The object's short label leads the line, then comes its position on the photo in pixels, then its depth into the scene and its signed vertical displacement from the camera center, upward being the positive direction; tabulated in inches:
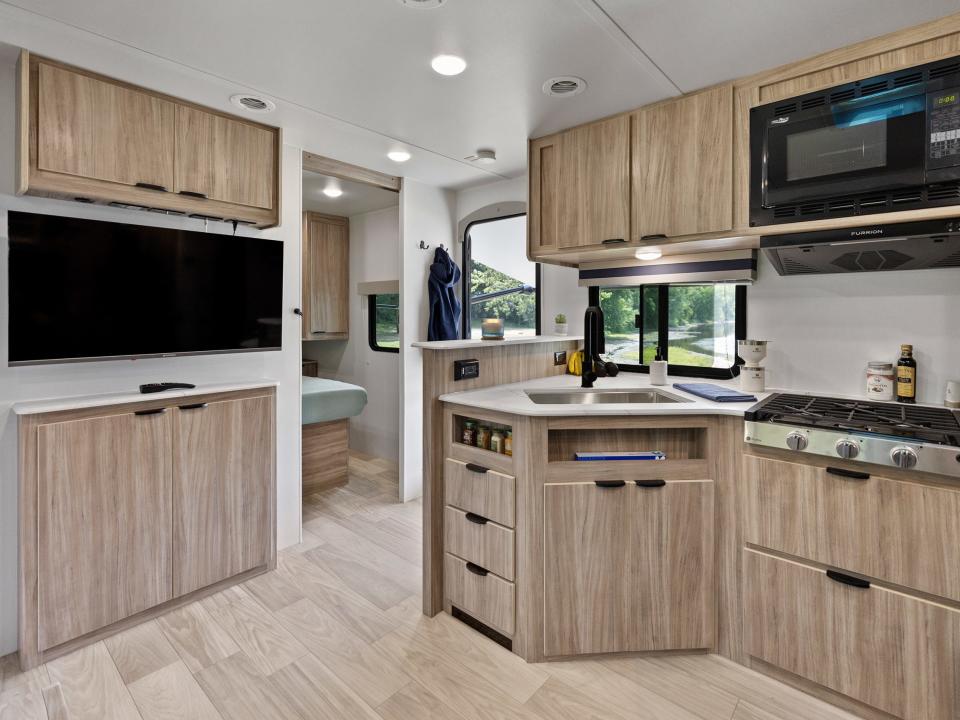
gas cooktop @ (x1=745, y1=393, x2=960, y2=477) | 60.2 -9.5
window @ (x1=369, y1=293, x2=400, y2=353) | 192.4 +14.7
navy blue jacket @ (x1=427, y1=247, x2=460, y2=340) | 152.2 +19.4
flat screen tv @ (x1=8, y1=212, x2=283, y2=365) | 78.3 +12.3
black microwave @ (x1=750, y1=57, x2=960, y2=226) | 66.9 +31.3
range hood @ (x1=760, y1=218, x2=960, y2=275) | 71.6 +17.8
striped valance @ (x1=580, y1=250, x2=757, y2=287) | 100.2 +20.1
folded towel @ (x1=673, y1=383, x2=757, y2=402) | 84.4 -6.0
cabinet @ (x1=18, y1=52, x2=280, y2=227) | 75.8 +36.8
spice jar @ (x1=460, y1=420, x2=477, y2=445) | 87.4 -13.4
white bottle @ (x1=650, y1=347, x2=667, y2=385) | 103.5 -2.7
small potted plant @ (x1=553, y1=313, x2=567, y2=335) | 130.6 +9.3
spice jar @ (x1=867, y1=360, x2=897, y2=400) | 85.0 -3.5
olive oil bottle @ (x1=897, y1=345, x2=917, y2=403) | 83.0 -2.9
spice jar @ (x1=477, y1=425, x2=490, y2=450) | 85.0 -13.7
